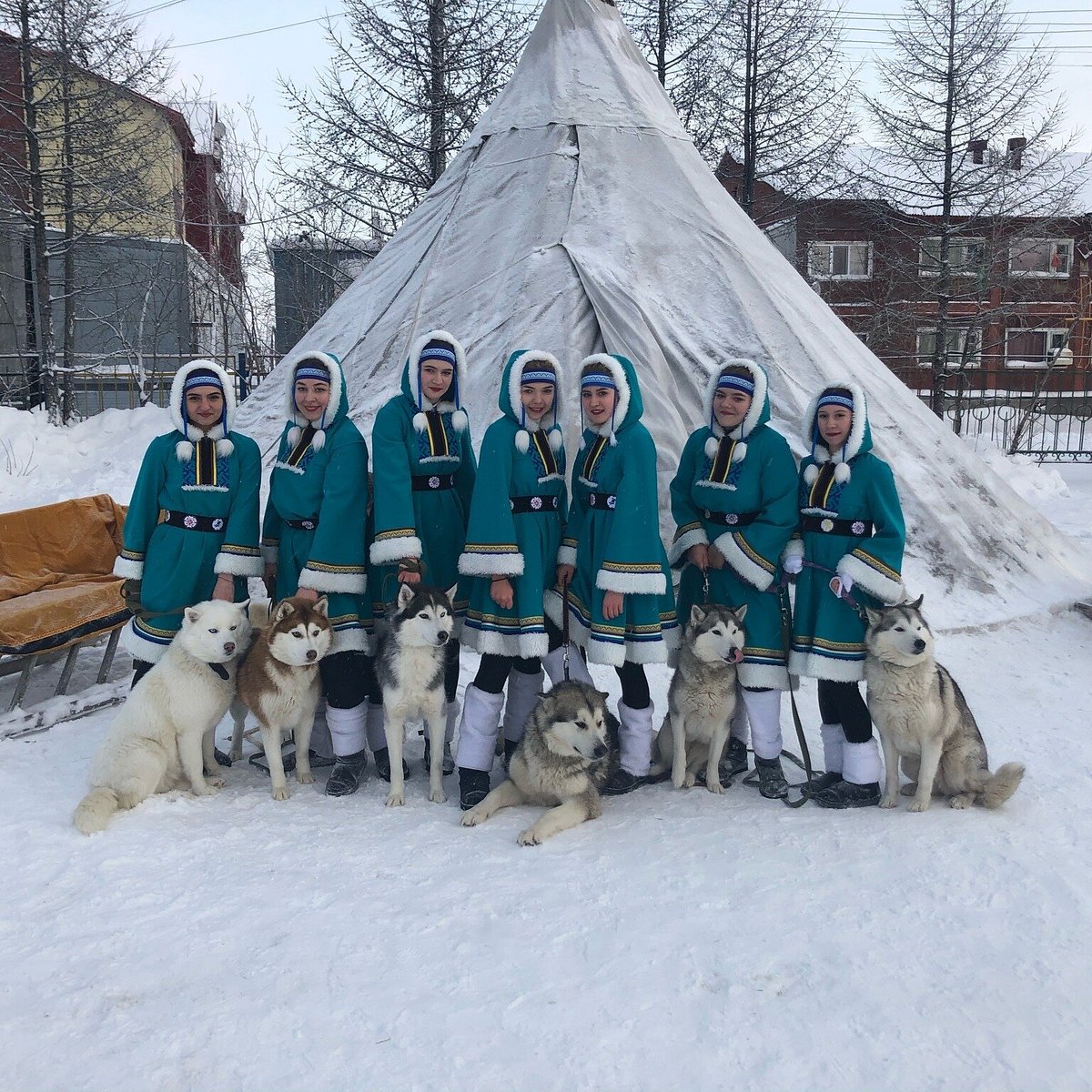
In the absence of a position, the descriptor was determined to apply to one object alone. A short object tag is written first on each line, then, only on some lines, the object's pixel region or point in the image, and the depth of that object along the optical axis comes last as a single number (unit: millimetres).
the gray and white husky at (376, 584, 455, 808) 3109
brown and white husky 3166
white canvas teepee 5230
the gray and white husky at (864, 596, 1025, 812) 3035
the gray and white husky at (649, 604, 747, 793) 3250
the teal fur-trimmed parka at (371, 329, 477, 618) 3289
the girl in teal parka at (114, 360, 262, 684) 3494
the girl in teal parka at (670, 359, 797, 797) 3320
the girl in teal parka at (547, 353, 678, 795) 3205
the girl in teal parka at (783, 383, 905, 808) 3193
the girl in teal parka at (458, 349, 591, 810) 3232
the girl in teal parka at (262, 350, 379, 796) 3318
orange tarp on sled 4133
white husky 3137
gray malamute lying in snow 3006
